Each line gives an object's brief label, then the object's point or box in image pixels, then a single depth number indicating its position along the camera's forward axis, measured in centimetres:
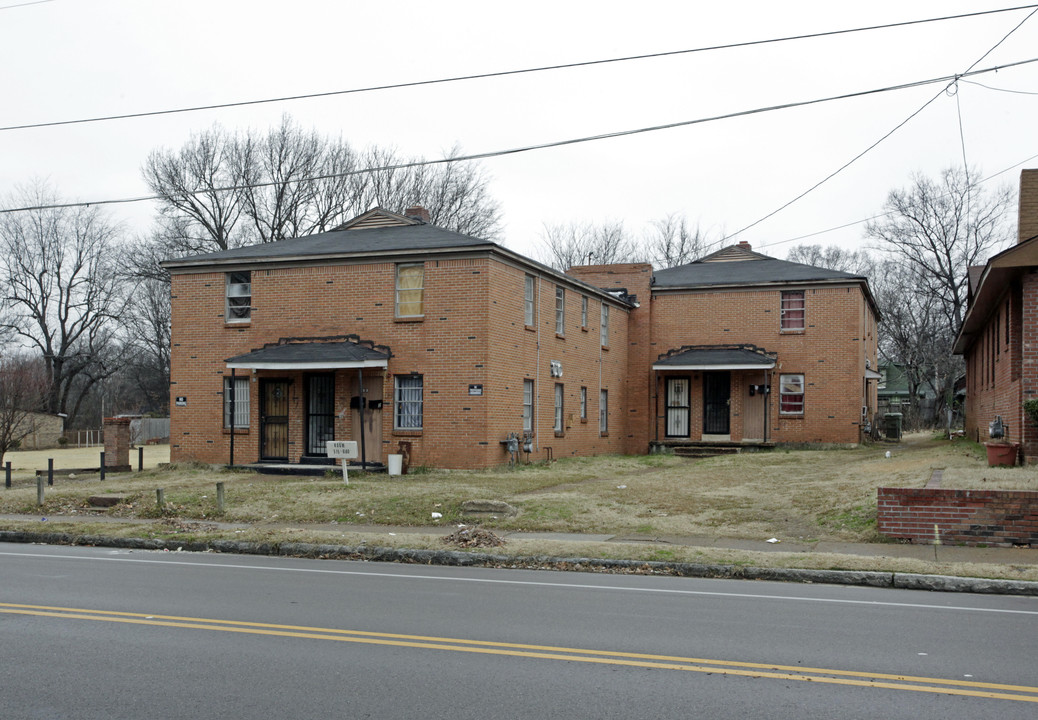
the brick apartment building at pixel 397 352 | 2489
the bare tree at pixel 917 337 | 5756
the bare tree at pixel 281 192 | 5309
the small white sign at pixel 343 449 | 2031
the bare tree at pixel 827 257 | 8456
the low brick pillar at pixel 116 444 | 2731
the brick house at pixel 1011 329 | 1822
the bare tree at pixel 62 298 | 6272
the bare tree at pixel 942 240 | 5087
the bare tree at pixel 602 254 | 6800
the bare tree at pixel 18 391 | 2776
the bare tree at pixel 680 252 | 6906
